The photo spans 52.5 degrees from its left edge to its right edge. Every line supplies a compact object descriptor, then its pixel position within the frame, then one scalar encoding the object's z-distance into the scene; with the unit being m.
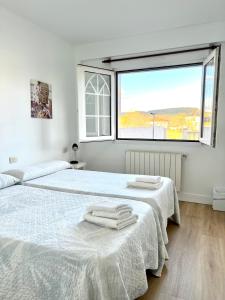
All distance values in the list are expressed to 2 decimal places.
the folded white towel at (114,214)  1.60
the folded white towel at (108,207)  1.64
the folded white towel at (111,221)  1.57
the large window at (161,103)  3.80
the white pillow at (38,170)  2.74
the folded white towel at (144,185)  2.45
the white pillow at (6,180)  2.46
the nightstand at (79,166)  3.84
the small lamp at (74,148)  4.02
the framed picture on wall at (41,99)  3.28
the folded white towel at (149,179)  2.51
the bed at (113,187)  2.20
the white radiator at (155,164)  3.68
